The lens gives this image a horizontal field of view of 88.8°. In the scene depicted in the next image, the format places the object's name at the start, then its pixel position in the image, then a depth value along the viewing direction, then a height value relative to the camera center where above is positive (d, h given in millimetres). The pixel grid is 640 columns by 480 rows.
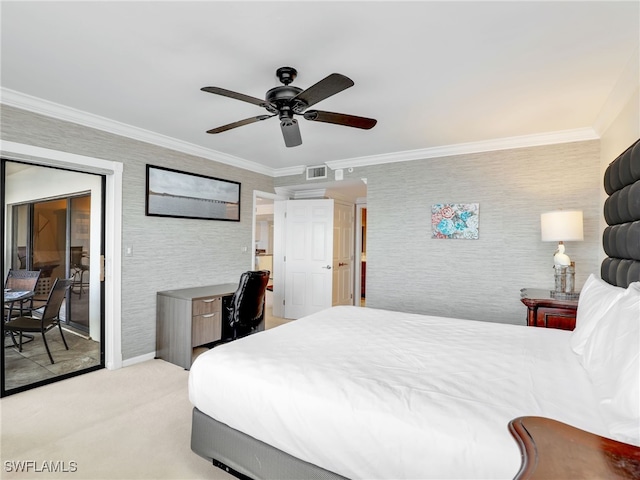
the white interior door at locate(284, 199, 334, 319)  5375 -268
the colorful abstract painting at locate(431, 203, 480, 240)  3928 +262
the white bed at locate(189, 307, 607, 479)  1152 -641
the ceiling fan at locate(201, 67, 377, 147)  1916 +871
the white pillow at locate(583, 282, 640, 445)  1043 -473
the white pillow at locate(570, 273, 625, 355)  1665 -364
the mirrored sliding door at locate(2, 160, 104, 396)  2861 -173
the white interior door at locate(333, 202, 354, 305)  5586 -222
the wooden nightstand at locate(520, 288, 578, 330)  2699 -590
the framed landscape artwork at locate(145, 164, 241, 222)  3725 +559
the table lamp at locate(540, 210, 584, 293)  2977 +73
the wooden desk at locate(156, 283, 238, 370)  3439 -899
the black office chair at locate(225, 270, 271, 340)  3475 -694
